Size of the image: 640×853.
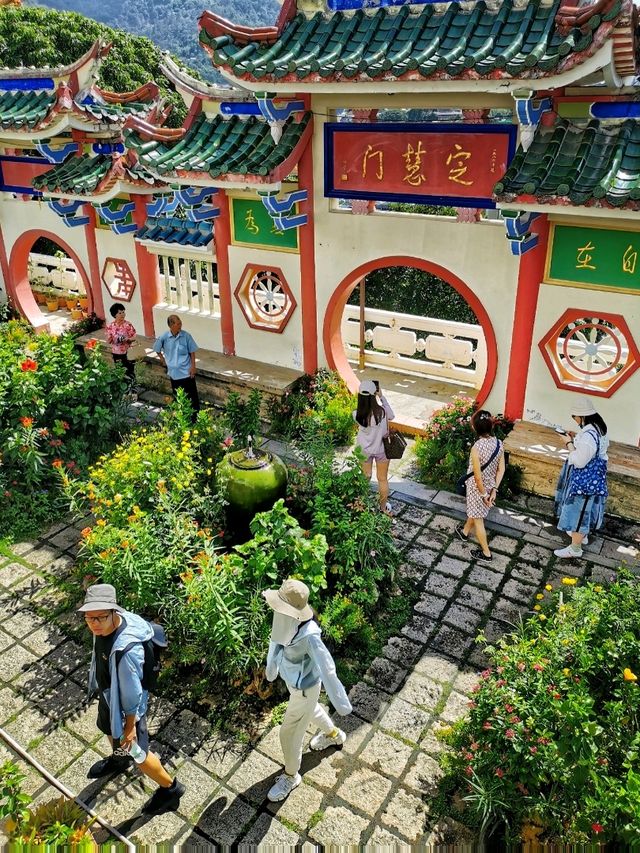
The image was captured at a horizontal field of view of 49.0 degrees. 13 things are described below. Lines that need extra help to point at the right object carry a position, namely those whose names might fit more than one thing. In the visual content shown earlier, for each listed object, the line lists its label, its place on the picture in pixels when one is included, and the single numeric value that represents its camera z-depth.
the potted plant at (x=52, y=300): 15.79
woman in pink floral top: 10.34
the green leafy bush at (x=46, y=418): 7.90
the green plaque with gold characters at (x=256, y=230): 9.72
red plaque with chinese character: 7.74
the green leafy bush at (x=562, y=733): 3.93
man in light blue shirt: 9.41
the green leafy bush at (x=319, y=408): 9.27
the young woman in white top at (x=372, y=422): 7.33
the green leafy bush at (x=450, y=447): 8.34
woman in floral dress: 6.91
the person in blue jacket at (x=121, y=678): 4.40
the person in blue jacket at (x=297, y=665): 4.36
